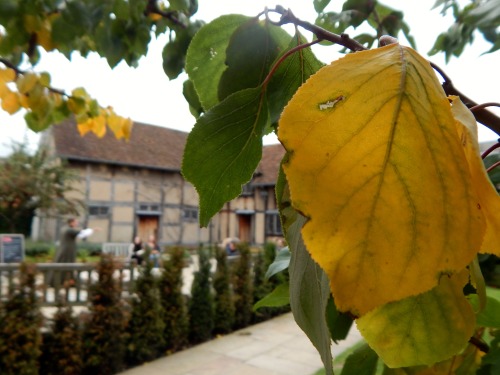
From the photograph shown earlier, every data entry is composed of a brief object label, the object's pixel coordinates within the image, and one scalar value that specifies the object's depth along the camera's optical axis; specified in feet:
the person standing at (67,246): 25.95
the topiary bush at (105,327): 13.80
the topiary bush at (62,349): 13.00
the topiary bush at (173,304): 16.52
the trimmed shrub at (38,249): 42.55
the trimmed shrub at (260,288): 21.90
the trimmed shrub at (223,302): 19.26
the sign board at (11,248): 34.27
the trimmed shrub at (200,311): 17.94
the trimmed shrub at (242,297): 20.67
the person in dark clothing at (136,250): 32.17
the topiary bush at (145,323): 15.14
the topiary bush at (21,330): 11.68
